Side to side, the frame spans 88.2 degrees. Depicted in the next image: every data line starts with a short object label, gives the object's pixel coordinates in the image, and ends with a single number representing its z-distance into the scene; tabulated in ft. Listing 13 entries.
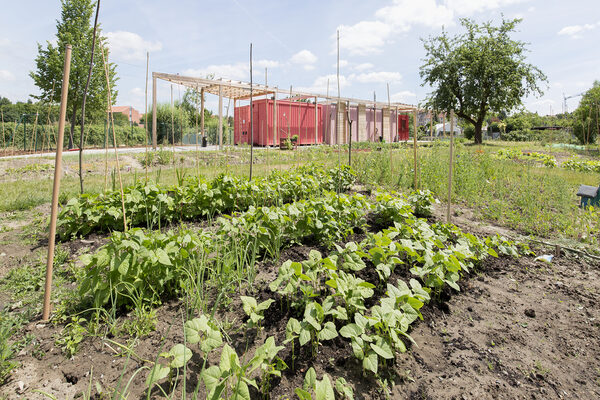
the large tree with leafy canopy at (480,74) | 66.28
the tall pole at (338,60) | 18.56
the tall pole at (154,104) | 30.17
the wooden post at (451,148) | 11.08
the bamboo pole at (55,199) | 5.77
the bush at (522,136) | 101.92
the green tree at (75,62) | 45.75
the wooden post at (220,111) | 40.58
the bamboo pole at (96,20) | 6.78
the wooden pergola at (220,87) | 38.73
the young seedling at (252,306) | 5.31
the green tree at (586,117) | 64.95
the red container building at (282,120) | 54.81
